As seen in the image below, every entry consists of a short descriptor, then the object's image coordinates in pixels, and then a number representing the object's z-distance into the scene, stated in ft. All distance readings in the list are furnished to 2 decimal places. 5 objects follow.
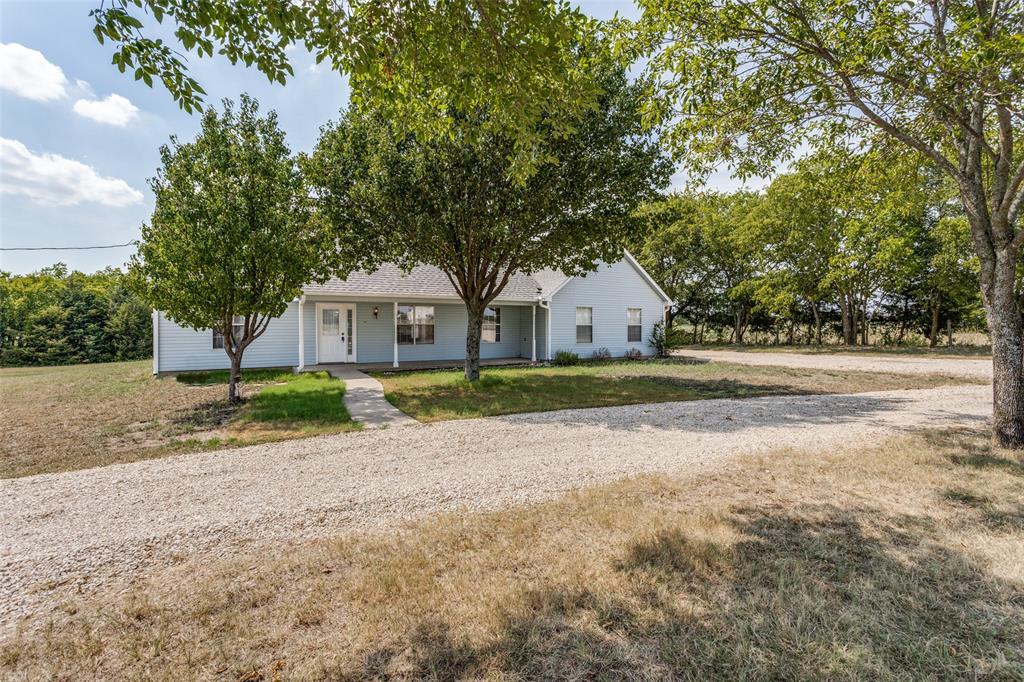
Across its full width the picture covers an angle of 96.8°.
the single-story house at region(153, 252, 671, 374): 50.57
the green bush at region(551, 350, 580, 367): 57.77
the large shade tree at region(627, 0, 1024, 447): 15.39
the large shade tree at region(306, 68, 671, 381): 32.76
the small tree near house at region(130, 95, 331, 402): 28.71
